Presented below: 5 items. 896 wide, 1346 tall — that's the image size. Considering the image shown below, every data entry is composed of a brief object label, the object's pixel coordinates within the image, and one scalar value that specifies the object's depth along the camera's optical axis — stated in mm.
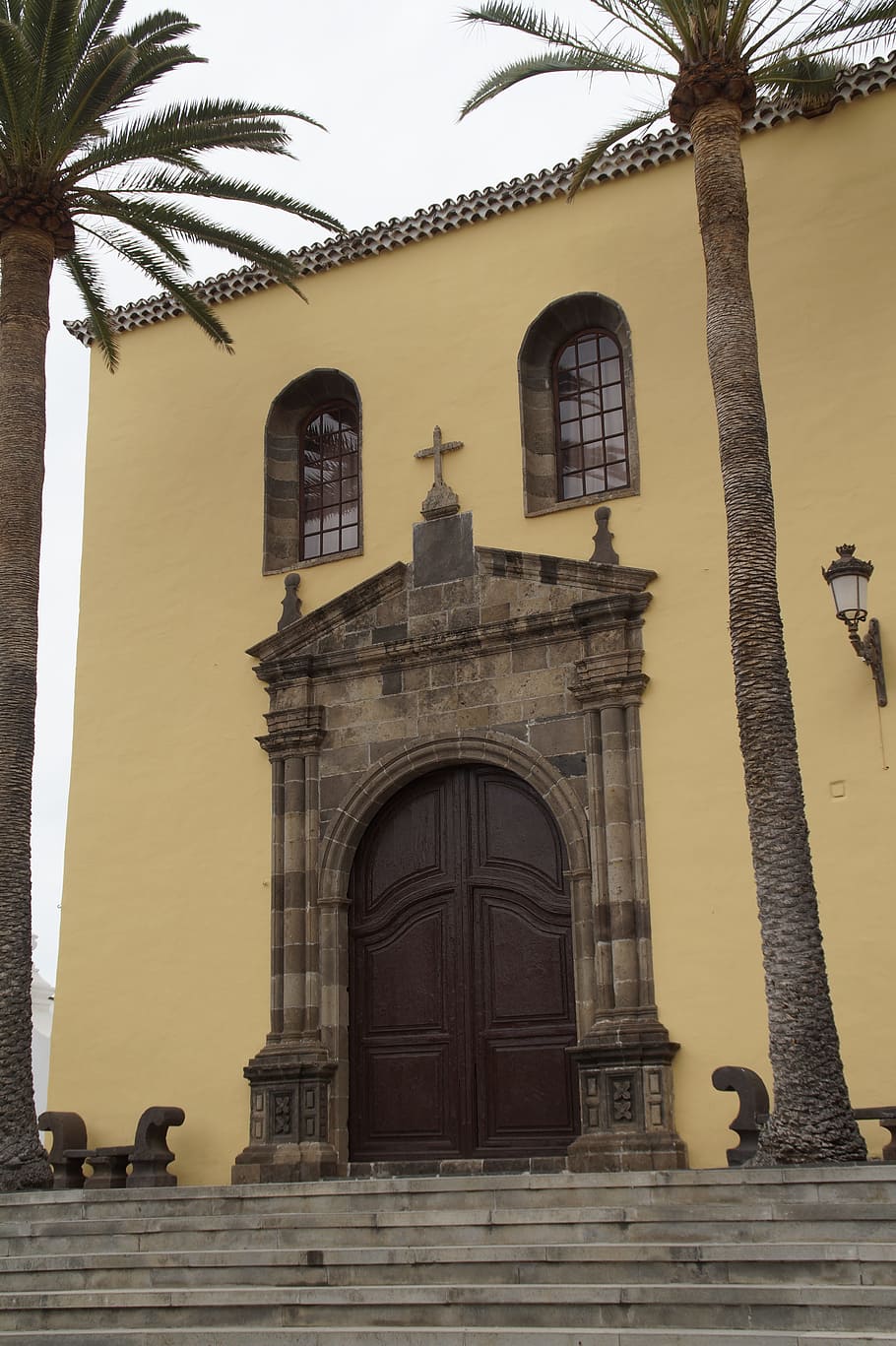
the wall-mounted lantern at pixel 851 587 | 11148
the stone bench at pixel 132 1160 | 12984
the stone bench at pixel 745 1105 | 11047
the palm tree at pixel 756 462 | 9844
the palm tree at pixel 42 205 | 12500
